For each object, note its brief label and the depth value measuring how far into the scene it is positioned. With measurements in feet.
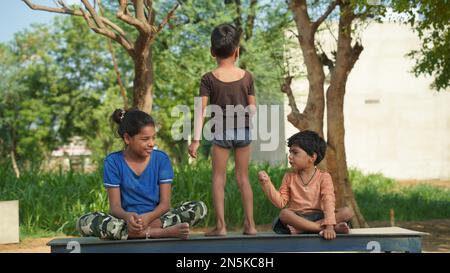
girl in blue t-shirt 17.06
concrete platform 16.76
